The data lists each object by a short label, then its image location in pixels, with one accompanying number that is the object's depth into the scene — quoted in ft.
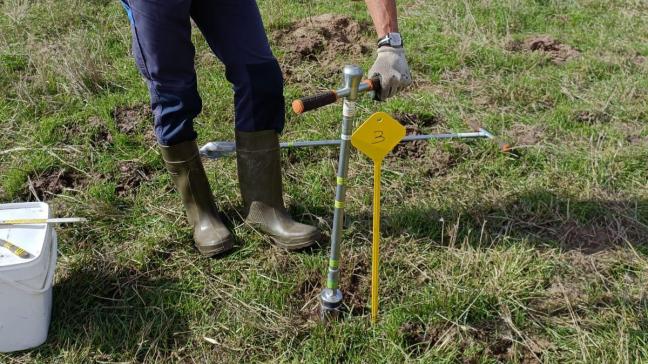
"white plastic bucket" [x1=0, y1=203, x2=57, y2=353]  6.76
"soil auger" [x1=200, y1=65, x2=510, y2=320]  6.08
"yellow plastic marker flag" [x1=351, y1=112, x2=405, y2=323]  6.25
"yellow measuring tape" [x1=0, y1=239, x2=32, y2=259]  6.91
